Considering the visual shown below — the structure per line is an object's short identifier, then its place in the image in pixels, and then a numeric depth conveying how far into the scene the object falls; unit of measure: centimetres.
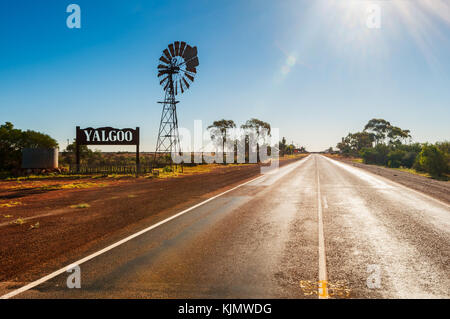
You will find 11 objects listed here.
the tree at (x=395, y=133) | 10286
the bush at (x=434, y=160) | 2670
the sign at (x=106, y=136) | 2850
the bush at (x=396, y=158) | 4448
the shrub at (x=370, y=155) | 6020
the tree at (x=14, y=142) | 2698
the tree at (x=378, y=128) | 10581
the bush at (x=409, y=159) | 4175
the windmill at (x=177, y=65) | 3319
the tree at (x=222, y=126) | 7312
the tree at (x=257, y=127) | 8006
